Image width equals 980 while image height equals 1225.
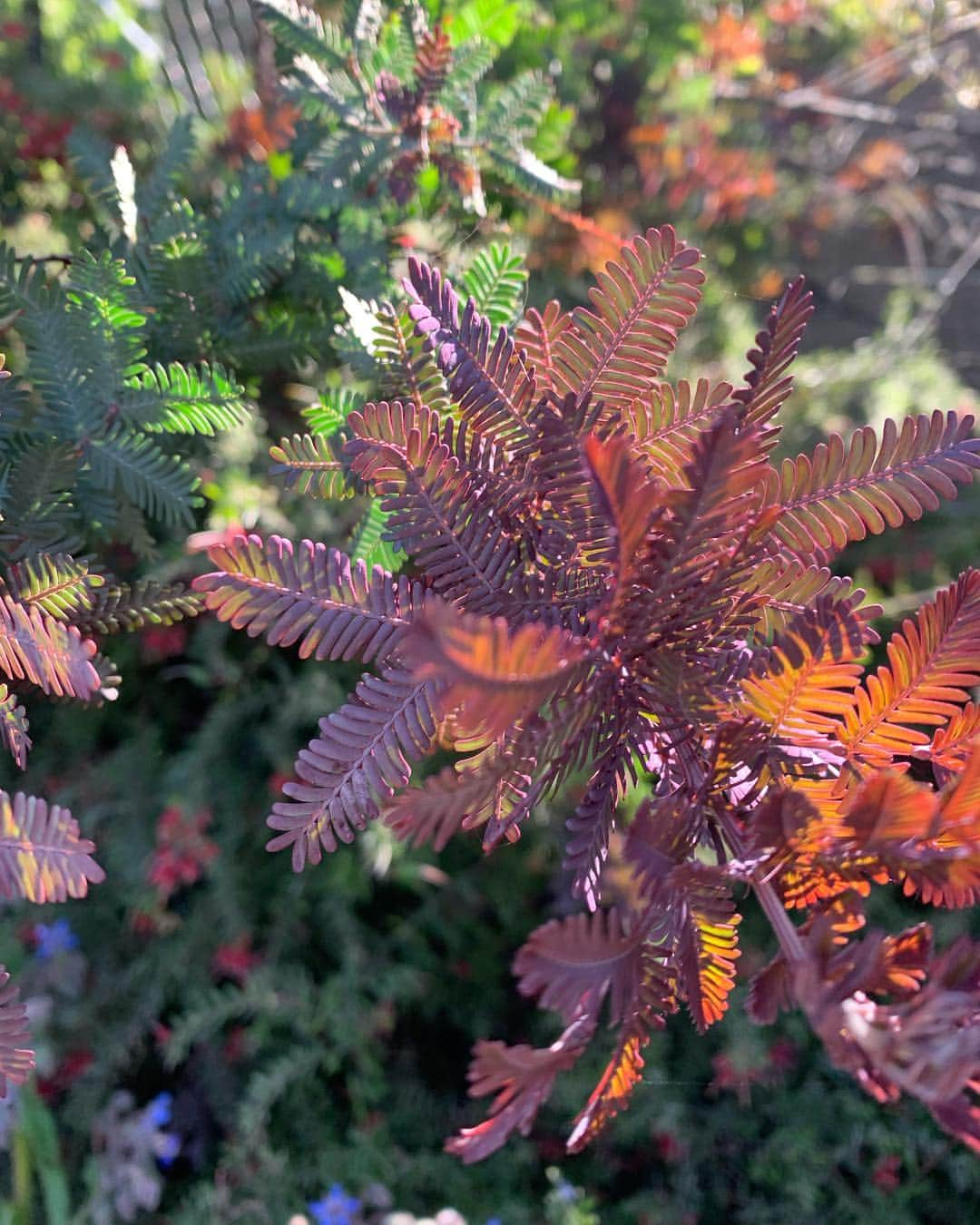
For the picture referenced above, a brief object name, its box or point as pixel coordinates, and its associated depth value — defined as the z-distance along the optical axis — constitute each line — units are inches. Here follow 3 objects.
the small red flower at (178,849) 14.2
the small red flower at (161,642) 15.4
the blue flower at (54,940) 16.3
